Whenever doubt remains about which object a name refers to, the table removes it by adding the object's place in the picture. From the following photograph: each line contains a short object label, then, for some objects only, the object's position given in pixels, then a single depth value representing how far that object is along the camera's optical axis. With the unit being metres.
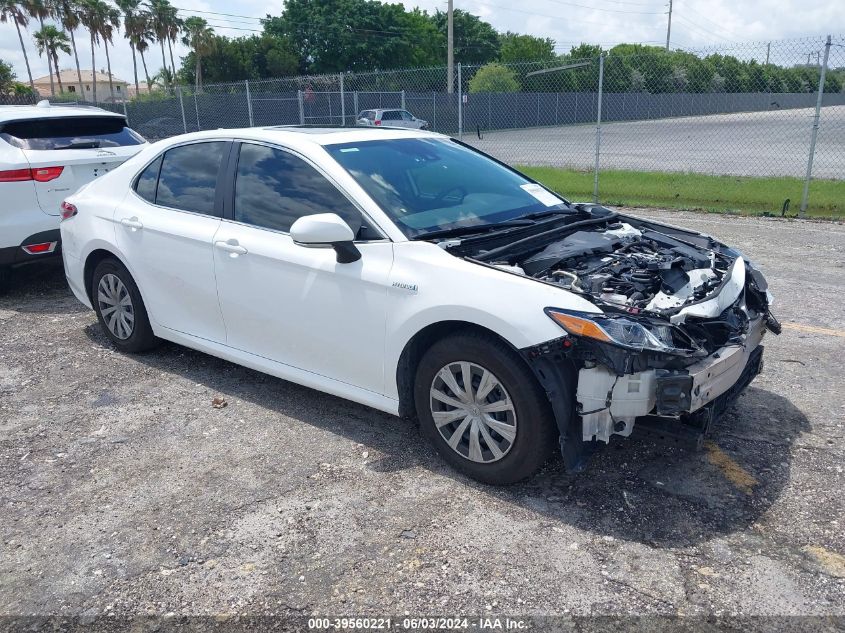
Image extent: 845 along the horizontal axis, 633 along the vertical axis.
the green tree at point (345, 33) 66.12
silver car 26.09
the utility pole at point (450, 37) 32.06
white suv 6.69
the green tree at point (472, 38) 78.38
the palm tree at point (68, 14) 56.03
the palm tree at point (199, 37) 58.44
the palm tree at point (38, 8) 54.94
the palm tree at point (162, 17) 61.03
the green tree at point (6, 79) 57.34
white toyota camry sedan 3.20
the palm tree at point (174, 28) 61.53
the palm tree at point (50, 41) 61.76
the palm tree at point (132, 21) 60.34
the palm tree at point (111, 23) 59.88
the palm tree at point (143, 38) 61.97
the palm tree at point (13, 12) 54.72
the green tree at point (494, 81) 36.72
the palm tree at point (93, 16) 57.77
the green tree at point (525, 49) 78.69
